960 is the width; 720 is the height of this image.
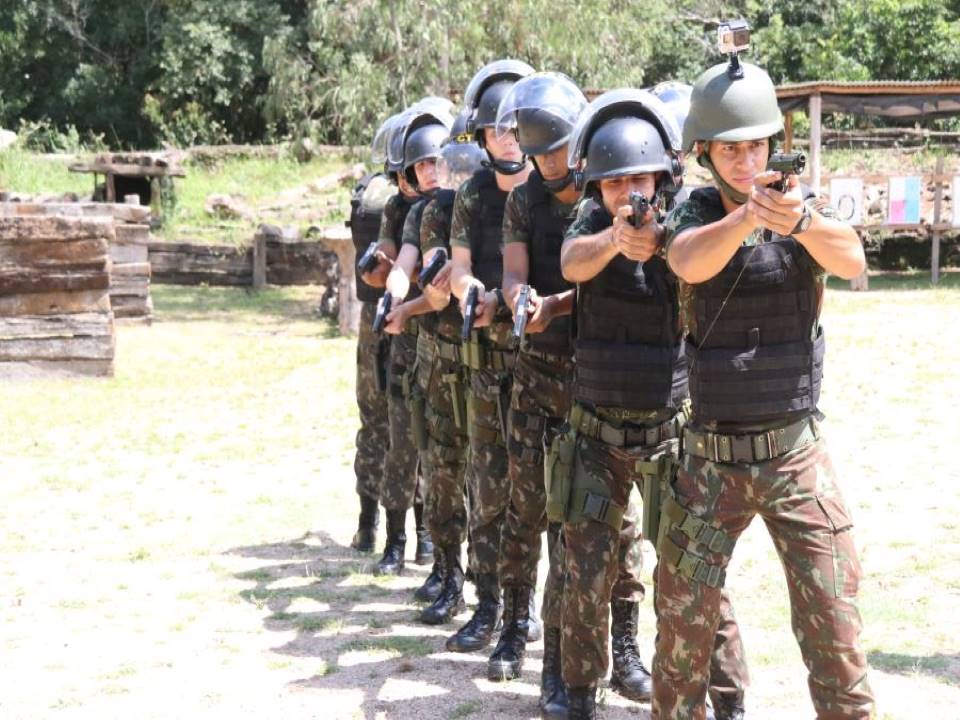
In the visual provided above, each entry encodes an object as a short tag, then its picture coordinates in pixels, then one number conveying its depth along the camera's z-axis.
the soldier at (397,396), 7.02
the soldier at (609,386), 4.62
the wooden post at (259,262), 22.27
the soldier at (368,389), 7.66
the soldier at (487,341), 5.73
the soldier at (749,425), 3.86
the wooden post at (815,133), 19.48
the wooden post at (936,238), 20.88
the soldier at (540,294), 5.09
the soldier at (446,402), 6.30
